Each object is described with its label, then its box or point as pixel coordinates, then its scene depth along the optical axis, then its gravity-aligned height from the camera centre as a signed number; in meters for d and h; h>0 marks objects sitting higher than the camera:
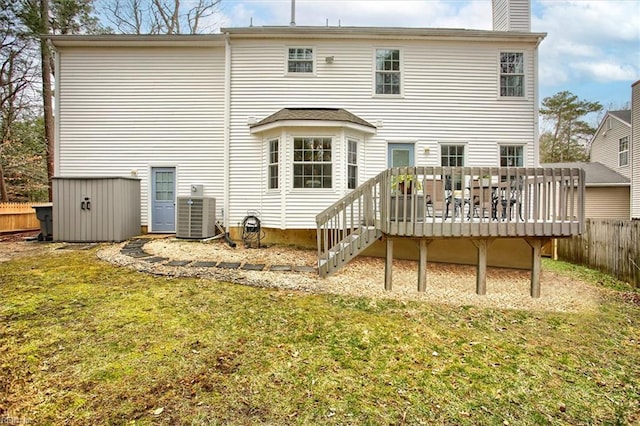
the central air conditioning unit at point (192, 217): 8.70 -0.28
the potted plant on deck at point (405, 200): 5.37 +0.13
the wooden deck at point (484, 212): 5.35 -0.09
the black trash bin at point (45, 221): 8.57 -0.39
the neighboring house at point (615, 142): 16.81 +3.78
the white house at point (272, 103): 9.17 +3.14
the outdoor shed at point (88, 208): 8.19 -0.03
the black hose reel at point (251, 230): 8.80 -0.66
